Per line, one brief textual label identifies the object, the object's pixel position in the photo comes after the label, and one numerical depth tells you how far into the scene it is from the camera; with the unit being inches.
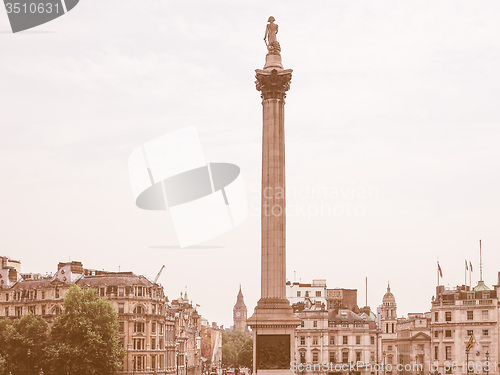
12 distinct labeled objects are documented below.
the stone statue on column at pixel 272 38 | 2586.1
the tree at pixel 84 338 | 3939.5
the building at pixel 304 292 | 6868.6
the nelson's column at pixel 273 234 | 2347.4
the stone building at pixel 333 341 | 5447.8
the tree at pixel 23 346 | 4101.9
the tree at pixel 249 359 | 7675.2
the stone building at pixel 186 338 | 5890.8
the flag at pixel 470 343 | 4192.4
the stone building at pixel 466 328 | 4638.3
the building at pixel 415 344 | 5285.4
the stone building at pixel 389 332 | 5787.4
